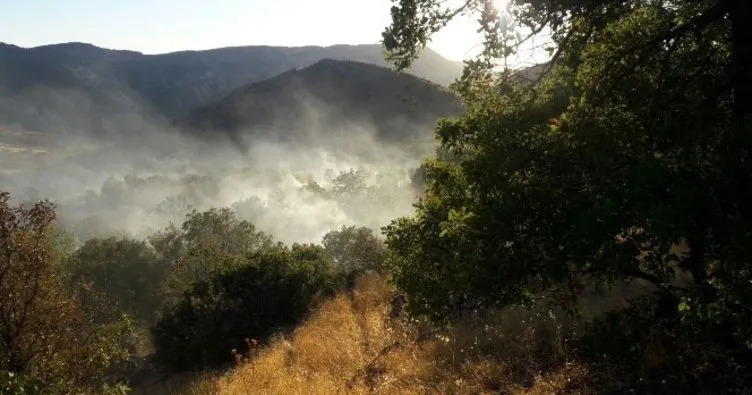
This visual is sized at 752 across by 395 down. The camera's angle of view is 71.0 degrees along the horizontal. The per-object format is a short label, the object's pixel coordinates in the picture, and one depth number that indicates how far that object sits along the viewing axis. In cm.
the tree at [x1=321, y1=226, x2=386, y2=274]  2912
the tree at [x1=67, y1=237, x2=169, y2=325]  4462
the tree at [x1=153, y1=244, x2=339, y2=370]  2277
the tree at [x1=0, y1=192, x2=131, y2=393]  996
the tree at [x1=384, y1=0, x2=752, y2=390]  388
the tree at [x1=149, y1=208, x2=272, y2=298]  4812
